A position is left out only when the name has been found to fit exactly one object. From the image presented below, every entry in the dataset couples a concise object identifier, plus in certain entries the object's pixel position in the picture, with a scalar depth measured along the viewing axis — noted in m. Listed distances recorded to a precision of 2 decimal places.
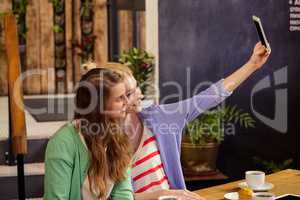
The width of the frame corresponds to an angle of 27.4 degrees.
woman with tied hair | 2.58
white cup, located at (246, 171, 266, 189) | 2.44
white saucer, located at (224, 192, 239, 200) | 2.32
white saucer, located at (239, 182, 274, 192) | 2.44
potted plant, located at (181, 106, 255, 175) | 4.71
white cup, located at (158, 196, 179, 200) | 2.09
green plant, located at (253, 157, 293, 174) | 5.00
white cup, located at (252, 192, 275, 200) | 2.19
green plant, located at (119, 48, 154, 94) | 5.07
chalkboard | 4.98
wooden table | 2.44
